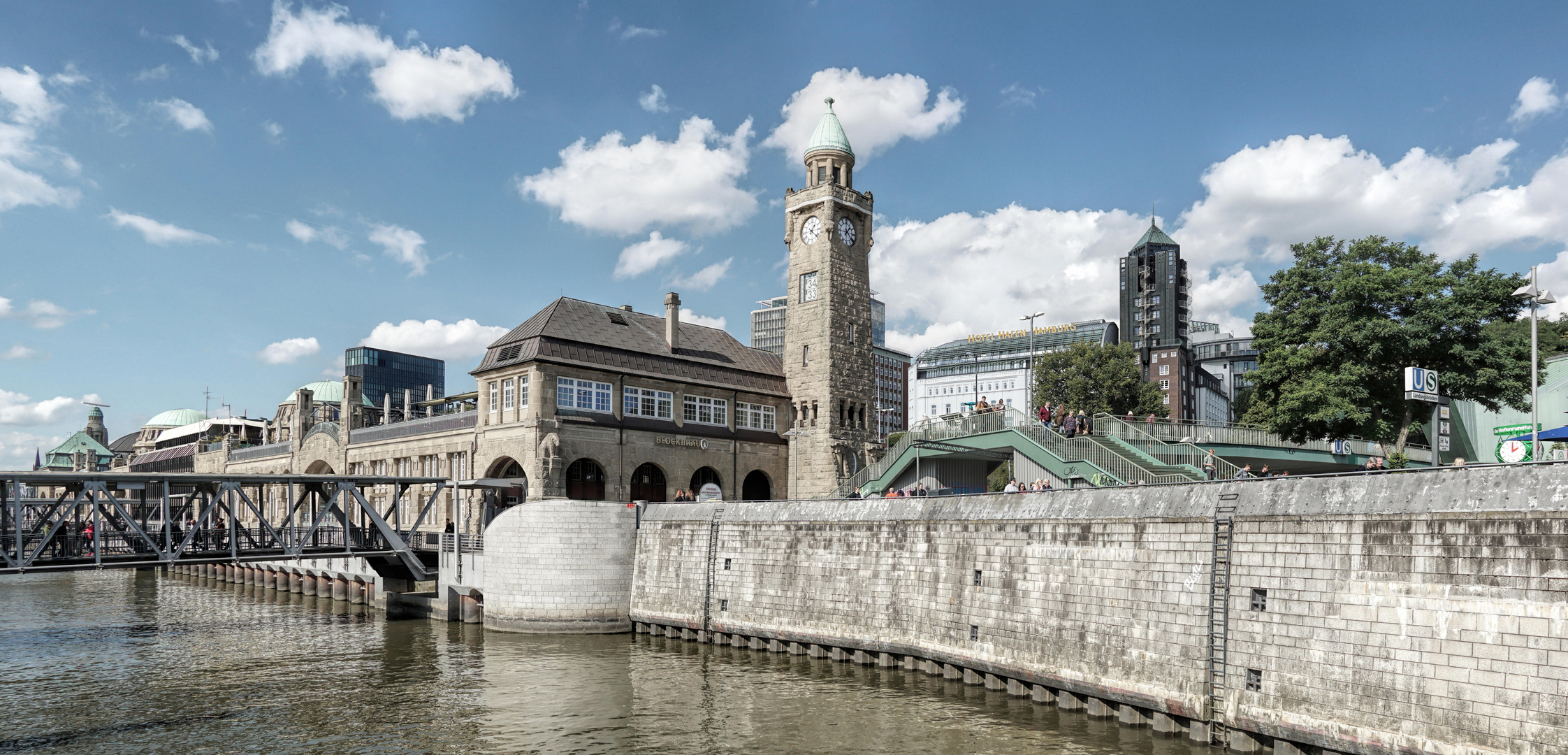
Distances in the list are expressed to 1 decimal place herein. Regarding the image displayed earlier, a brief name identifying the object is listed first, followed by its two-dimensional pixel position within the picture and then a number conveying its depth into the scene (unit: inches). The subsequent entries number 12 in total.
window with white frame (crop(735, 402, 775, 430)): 2495.1
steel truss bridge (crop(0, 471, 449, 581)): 1400.1
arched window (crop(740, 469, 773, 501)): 2544.3
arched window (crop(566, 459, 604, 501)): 2167.3
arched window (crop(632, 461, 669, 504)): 2298.2
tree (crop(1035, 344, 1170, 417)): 3073.3
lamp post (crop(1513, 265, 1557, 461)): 1025.5
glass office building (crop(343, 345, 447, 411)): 7421.3
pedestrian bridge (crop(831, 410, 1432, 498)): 1437.0
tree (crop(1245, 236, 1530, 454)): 1686.8
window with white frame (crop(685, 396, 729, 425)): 2394.2
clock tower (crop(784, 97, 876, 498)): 2442.2
